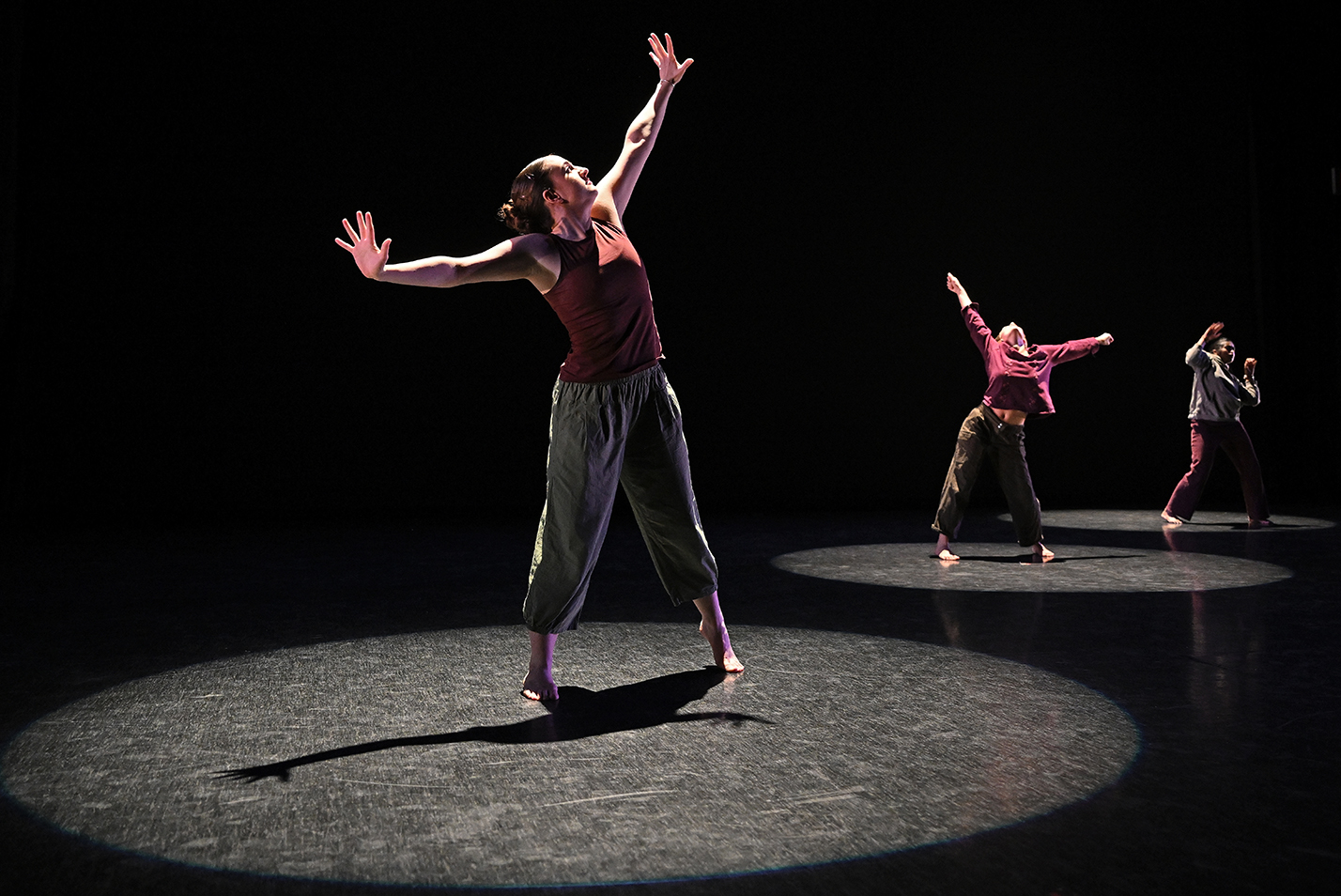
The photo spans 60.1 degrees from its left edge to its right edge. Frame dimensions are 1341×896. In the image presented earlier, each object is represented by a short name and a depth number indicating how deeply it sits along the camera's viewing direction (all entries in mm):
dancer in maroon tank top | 2961
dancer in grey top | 7641
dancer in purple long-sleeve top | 5707
